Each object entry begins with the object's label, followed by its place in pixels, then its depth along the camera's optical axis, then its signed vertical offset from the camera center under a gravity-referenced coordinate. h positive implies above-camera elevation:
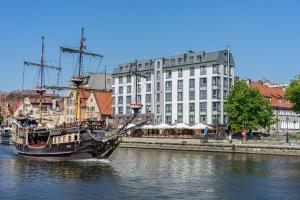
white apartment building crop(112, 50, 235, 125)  115.00 +12.46
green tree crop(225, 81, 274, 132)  101.25 +6.20
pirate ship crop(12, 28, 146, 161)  65.68 -0.25
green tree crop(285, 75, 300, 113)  102.09 +9.50
